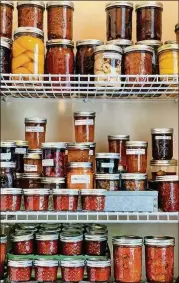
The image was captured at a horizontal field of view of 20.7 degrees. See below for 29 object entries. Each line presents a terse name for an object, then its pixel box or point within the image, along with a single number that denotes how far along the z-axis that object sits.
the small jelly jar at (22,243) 1.58
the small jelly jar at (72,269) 1.55
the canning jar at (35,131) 1.67
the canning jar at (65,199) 1.53
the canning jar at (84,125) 1.66
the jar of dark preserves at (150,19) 1.67
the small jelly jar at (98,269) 1.55
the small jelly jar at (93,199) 1.53
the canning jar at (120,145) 1.70
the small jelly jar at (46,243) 1.58
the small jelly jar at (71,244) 1.58
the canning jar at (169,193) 1.57
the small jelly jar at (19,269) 1.55
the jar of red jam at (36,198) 1.54
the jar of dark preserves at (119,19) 1.66
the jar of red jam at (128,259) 1.53
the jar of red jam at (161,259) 1.53
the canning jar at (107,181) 1.57
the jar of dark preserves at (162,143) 1.65
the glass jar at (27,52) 1.56
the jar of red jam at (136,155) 1.60
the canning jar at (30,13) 1.61
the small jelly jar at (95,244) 1.60
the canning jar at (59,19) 1.62
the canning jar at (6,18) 1.63
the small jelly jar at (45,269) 1.55
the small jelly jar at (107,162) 1.58
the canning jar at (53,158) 1.56
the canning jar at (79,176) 1.55
